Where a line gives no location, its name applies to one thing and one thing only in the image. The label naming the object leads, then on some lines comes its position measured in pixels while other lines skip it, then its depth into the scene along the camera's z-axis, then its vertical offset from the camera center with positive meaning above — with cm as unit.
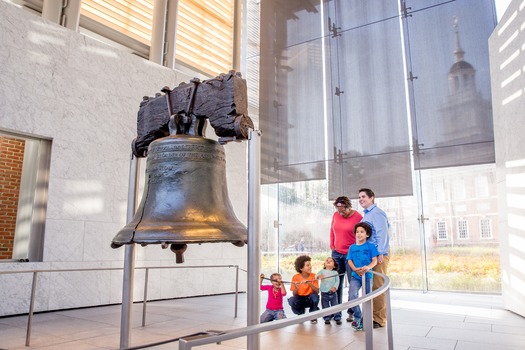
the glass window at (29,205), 485 +40
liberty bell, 196 +37
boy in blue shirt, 385 -19
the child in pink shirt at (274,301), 414 -65
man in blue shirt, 393 -1
